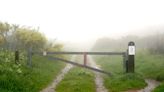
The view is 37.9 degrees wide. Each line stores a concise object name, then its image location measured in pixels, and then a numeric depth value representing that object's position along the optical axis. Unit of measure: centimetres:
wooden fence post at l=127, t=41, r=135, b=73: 1762
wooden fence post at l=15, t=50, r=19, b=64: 1826
